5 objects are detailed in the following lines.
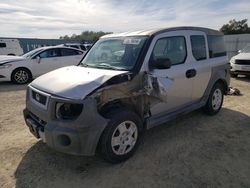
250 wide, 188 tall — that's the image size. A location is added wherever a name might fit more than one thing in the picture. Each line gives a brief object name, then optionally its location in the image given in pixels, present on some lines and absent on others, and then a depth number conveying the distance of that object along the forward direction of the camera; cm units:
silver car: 233
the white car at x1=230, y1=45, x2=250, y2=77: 760
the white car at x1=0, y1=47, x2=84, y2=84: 734
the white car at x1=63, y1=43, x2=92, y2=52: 1240
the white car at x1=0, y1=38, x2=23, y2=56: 1578
